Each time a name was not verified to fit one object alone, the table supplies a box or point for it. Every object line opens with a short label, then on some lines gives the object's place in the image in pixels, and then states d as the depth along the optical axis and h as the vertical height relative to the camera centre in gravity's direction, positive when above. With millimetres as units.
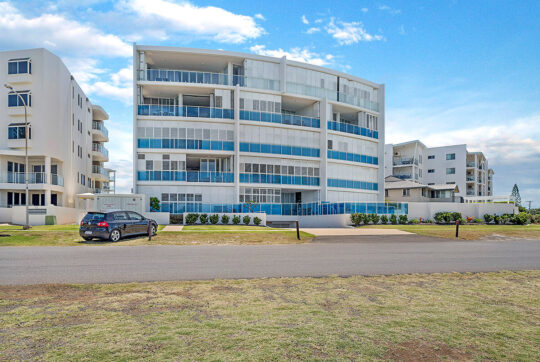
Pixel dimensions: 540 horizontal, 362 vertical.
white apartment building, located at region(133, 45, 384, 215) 40781 +6317
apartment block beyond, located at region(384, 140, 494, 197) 75062 +5226
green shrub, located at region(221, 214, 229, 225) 35844 -2657
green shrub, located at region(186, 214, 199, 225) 35125 -2524
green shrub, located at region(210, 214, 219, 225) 35625 -2562
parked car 20266 -1833
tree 112750 +106
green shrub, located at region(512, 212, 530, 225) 39875 -2779
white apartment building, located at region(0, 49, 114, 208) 38219 +6081
